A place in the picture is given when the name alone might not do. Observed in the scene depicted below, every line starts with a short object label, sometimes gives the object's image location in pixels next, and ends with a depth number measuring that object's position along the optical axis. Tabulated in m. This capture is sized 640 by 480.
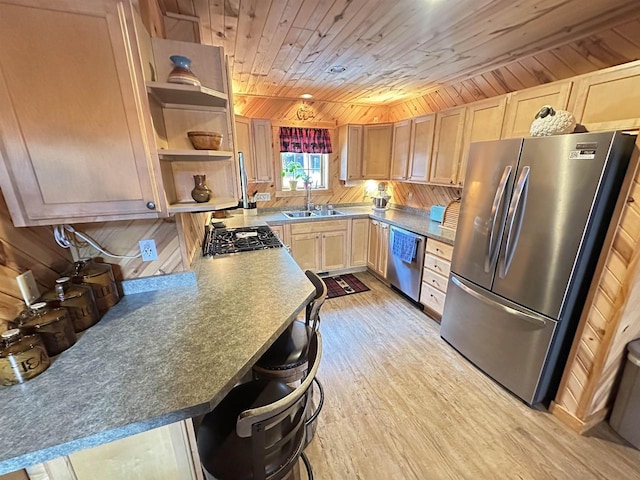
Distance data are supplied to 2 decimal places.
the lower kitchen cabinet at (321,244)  3.59
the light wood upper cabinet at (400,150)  3.48
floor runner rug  3.50
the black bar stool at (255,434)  0.78
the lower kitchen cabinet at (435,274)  2.59
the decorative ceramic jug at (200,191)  1.45
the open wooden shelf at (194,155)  1.19
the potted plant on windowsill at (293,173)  4.01
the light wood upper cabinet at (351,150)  3.83
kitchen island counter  0.71
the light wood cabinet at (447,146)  2.75
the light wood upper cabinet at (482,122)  2.34
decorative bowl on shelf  1.37
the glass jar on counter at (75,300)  1.08
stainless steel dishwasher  2.93
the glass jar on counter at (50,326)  0.94
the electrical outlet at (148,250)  1.44
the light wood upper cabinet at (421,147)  3.10
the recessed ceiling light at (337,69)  2.60
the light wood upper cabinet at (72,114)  0.90
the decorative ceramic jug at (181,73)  1.23
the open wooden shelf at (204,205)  1.26
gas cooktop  2.19
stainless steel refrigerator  1.46
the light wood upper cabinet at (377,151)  3.82
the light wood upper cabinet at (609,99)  1.55
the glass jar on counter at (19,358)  0.82
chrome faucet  4.06
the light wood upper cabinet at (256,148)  3.40
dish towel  2.95
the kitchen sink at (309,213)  3.88
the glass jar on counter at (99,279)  1.22
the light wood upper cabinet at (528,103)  1.91
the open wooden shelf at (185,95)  1.17
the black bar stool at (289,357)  1.40
